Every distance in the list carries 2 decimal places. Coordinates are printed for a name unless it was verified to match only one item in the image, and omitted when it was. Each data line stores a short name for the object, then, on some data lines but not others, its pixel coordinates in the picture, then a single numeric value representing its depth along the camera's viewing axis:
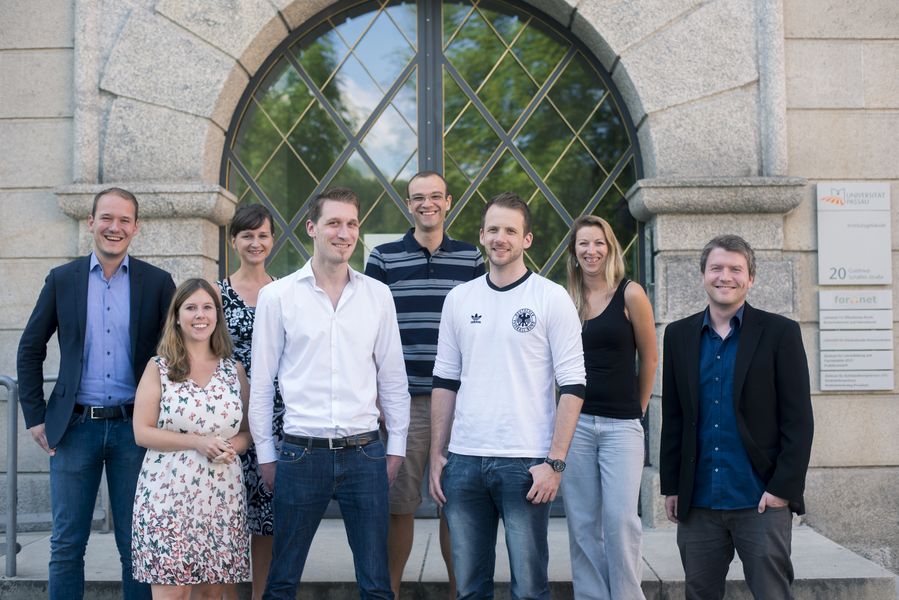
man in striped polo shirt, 3.99
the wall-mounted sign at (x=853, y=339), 5.54
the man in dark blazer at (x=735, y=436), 3.14
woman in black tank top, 3.54
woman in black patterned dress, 3.82
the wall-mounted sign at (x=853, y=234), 5.56
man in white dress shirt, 3.21
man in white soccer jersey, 3.10
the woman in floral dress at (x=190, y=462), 3.34
